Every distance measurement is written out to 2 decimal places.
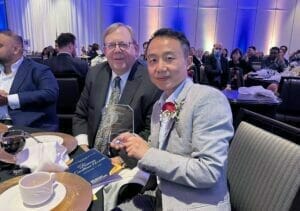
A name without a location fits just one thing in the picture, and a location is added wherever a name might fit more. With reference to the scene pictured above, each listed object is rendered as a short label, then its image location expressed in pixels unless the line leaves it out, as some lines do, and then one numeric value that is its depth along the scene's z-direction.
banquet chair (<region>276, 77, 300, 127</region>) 3.61
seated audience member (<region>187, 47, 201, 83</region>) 5.11
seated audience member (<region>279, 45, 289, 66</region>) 7.08
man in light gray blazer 0.96
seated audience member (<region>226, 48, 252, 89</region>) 7.12
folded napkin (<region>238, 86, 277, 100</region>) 2.96
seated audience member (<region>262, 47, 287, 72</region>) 6.88
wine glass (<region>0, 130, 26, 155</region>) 1.22
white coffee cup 0.88
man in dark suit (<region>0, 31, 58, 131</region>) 2.23
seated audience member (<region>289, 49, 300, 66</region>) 6.98
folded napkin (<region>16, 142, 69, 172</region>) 1.15
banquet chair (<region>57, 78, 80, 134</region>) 3.22
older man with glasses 1.67
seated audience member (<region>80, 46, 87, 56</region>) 9.56
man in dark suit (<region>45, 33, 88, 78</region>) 3.53
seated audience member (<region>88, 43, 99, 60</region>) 8.20
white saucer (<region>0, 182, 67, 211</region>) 0.89
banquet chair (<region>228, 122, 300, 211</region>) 0.99
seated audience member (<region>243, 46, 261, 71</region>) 8.38
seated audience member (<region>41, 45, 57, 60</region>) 7.41
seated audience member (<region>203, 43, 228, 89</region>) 7.27
